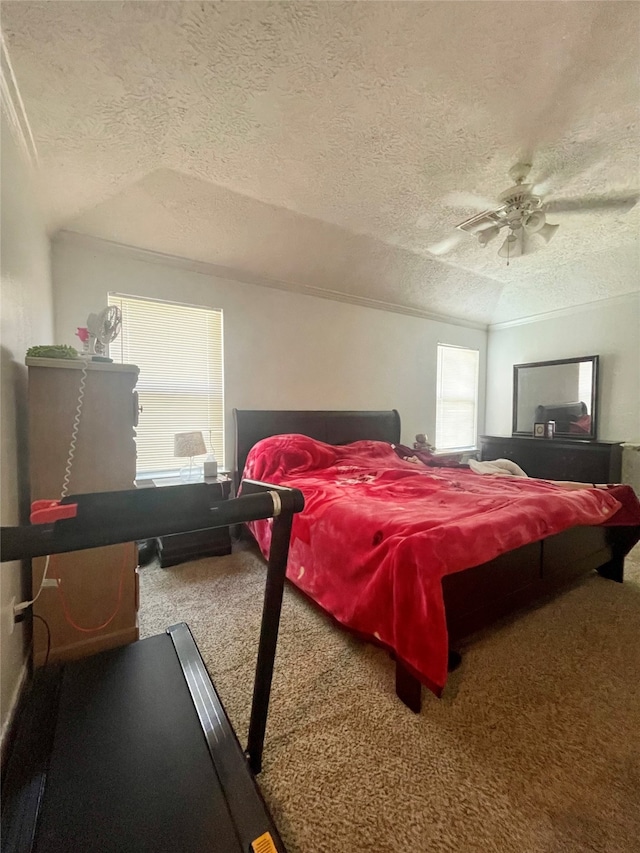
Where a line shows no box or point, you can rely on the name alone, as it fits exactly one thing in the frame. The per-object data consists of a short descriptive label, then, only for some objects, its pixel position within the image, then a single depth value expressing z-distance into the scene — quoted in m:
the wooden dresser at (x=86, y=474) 1.61
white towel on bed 3.29
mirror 4.38
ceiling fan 2.38
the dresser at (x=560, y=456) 3.92
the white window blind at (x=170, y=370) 3.11
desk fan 2.02
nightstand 2.82
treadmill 0.82
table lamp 2.89
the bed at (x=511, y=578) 1.49
